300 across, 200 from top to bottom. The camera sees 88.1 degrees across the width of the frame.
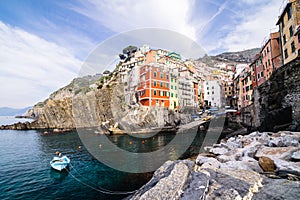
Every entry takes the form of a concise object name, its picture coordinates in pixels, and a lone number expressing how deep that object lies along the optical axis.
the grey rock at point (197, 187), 4.25
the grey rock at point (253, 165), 6.11
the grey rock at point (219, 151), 11.26
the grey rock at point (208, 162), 6.64
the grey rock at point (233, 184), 3.94
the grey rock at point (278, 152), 6.67
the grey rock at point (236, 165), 6.26
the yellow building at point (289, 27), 17.11
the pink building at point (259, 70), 27.86
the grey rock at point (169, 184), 4.82
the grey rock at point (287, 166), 4.98
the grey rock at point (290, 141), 8.24
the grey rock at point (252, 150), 8.74
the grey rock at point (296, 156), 5.95
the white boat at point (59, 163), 13.18
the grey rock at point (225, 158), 8.33
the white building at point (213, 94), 58.53
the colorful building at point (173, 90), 41.91
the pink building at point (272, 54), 22.97
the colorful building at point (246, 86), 33.95
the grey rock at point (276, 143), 8.77
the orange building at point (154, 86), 36.09
